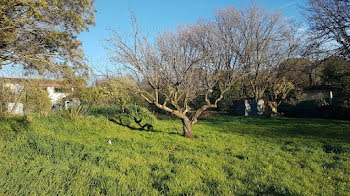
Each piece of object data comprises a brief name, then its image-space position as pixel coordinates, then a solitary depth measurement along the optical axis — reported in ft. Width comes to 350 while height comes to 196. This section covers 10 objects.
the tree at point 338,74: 37.84
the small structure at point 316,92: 89.56
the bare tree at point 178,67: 25.76
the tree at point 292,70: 57.80
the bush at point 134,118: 34.04
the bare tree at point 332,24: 32.01
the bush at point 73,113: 31.42
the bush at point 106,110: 41.15
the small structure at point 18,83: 33.12
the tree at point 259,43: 57.93
